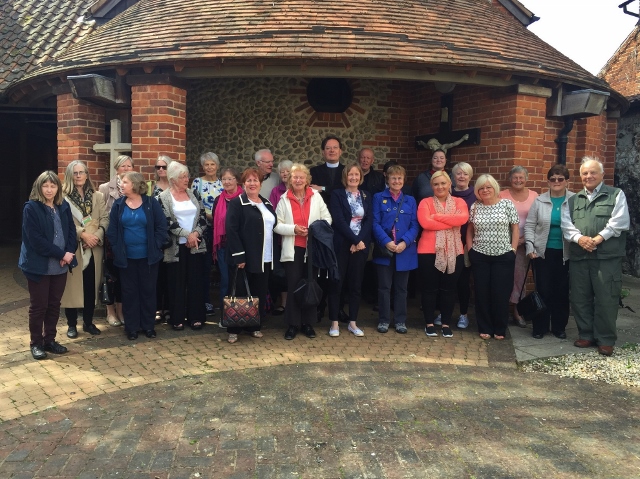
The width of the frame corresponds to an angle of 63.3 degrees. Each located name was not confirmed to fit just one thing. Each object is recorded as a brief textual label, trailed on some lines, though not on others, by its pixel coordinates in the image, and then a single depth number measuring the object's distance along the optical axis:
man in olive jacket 4.84
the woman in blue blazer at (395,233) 5.30
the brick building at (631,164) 9.92
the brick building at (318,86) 6.07
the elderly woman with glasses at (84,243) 4.95
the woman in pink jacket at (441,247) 5.28
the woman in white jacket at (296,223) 5.06
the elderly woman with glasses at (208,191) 5.52
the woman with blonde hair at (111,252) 5.30
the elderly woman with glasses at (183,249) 5.17
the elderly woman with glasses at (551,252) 5.29
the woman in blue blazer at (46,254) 4.38
